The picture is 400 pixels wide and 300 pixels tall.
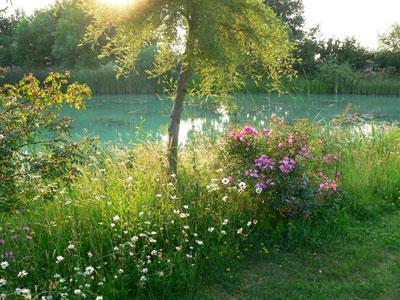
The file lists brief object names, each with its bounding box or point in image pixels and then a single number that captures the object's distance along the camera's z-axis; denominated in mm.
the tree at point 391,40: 32656
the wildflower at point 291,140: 5035
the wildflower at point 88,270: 3138
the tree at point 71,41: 30688
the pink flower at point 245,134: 5041
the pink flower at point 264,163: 4681
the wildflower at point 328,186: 4985
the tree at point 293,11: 35000
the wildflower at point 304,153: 4957
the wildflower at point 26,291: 2746
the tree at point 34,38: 34000
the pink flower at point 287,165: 4634
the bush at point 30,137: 3355
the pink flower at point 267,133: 5223
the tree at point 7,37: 35375
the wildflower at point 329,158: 6250
